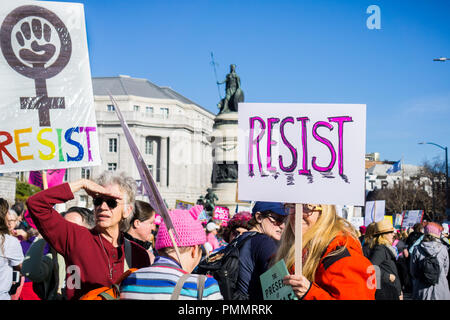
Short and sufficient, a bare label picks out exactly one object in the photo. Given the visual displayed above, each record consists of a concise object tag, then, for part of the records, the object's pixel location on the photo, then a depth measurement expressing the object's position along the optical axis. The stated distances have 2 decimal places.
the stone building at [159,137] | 73.81
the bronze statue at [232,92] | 33.06
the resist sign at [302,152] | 2.95
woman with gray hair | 3.30
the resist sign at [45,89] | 3.99
